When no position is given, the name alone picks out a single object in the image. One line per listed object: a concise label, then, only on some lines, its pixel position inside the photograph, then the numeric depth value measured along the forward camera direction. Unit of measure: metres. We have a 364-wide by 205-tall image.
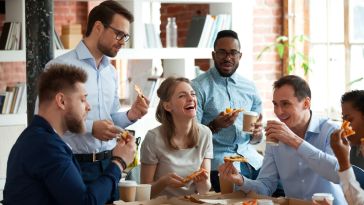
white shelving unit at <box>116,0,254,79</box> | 6.89
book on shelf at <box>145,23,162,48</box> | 7.06
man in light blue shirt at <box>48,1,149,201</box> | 4.34
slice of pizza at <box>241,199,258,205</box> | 3.70
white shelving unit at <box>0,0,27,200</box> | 6.40
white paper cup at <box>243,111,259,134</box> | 4.61
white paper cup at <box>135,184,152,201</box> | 4.00
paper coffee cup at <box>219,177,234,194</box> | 4.14
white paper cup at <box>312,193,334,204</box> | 3.58
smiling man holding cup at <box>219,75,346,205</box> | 4.12
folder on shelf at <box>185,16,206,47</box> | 7.25
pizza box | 3.83
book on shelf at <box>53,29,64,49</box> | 6.60
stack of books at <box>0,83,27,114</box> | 6.48
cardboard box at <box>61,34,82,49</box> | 6.94
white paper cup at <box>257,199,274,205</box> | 3.69
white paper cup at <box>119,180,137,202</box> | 3.96
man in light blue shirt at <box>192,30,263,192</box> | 5.03
